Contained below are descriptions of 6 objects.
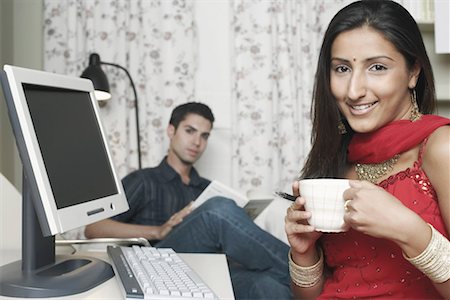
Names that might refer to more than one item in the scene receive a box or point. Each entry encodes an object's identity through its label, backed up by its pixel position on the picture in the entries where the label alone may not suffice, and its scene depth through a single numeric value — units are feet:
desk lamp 8.41
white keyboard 2.62
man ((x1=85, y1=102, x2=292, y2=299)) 5.07
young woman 3.21
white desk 2.90
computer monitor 2.85
